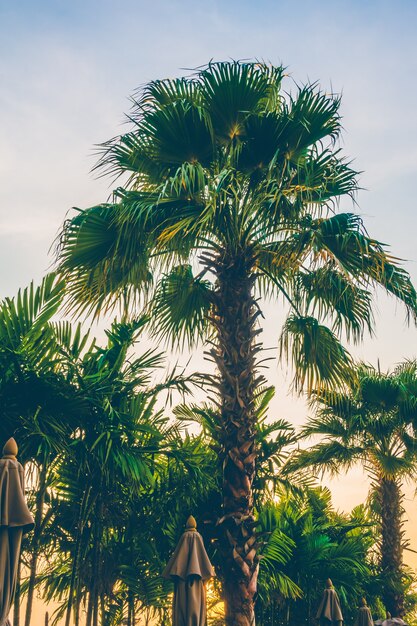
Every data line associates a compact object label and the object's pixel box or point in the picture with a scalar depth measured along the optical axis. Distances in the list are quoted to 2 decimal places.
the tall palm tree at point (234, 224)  7.38
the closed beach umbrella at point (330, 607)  11.78
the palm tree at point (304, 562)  11.41
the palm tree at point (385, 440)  14.17
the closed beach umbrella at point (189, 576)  7.46
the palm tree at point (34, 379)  7.32
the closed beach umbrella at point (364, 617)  13.05
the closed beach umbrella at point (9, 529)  5.58
